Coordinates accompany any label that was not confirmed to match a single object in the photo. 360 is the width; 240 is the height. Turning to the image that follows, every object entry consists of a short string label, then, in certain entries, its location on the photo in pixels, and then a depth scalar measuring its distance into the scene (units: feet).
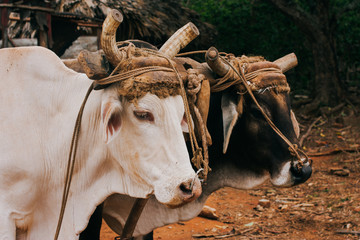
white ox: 7.11
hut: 16.89
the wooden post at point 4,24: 16.16
